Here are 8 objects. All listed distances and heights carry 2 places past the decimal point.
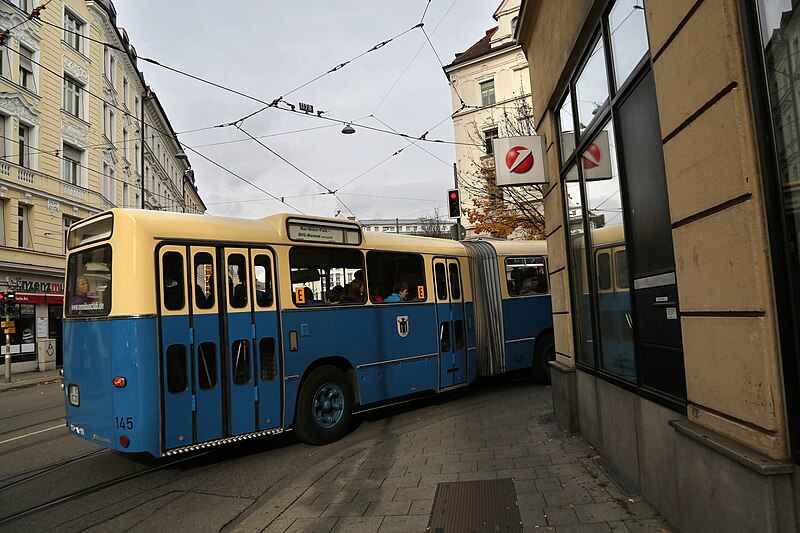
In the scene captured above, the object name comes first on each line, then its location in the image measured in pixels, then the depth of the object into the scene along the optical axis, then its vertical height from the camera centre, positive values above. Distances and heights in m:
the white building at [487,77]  32.56 +14.19
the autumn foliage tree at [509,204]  19.67 +3.88
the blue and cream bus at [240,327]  5.90 -0.09
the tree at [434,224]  63.70 +10.34
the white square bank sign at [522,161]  7.54 +1.98
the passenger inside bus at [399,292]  8.87 +0.33
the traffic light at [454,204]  14.97 +2.85
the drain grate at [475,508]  4.22 -1.66
